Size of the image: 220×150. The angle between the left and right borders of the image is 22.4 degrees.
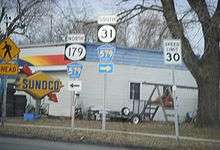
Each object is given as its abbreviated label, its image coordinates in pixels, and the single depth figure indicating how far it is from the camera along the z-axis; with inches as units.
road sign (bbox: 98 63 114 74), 826.8
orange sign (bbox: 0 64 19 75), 917.8
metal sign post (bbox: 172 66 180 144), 710.1
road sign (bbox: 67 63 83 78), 864.3
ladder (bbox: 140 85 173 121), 1237.6
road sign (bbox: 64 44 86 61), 845.1
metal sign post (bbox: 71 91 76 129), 860.2
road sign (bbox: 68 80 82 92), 853.8
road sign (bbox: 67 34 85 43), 840.6
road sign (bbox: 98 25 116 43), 816.9
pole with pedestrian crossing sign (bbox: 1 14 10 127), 941.9
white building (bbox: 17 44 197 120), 1467.8
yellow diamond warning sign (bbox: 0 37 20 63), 922.1
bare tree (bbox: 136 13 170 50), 993.0
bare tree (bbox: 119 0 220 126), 893.8
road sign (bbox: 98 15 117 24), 815.7
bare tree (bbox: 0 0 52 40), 1387.8
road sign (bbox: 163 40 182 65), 701.9
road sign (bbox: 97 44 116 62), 825.5
